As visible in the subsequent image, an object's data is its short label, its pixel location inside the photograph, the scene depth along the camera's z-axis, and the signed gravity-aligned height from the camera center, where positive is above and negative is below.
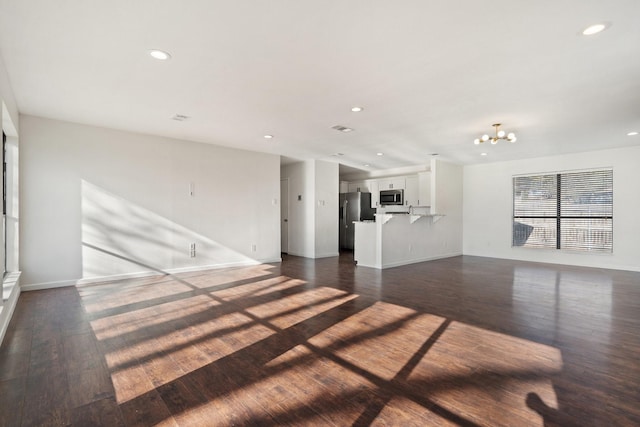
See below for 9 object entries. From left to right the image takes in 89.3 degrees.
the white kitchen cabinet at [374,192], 9.57 +0.49
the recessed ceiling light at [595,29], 2.37 +1.34
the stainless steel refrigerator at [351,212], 9.87 -0.11
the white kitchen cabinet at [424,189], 8.55 +0.53
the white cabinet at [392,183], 9.04 +0.72
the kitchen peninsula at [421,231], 6.91 -0.54
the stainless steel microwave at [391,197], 8.98 +0.32
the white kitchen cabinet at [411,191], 8.80 +0.46
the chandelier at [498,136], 4.96 +1.14
